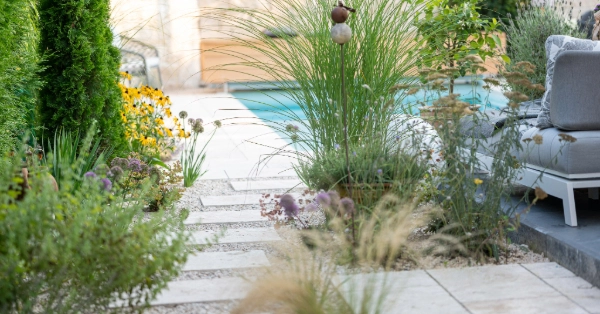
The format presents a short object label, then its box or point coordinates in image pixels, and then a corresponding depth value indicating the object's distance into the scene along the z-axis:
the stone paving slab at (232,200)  4.52
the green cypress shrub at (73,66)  4.46
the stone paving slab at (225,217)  4.08
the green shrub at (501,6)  12.38
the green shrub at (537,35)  6.24
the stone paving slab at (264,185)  4.95
